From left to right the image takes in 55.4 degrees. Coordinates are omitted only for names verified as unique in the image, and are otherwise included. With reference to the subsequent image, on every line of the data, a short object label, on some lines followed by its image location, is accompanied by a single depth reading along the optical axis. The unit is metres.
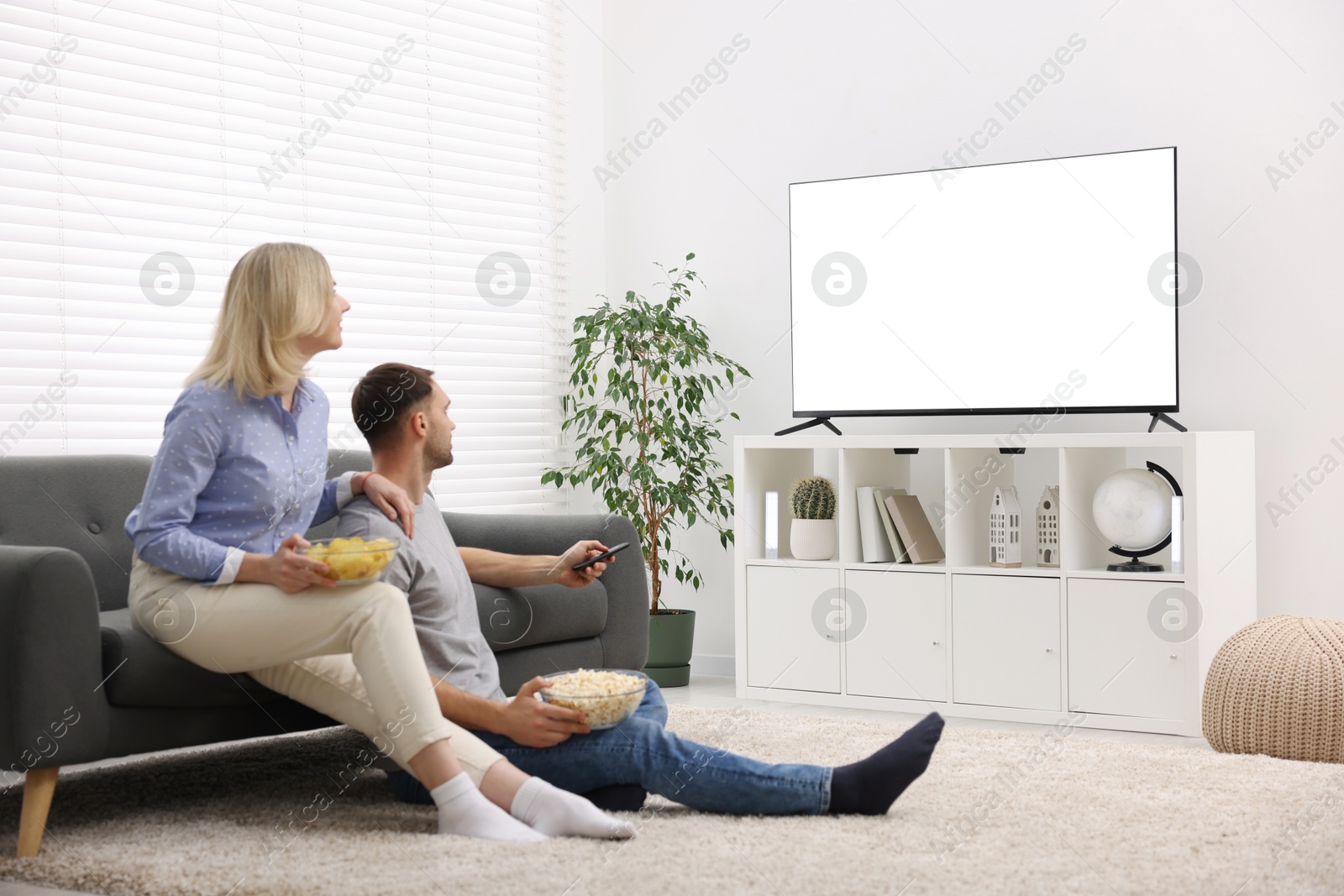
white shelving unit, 3.35
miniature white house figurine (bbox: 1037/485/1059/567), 3.63
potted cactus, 3.93
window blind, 3.25
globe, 3.41
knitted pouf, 2.70
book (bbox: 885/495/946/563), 3.79
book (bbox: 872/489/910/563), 3.81
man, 2.11
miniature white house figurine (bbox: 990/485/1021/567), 3.66
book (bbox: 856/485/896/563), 3.84
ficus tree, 4.36
